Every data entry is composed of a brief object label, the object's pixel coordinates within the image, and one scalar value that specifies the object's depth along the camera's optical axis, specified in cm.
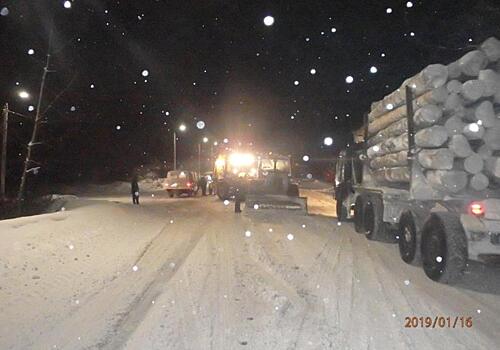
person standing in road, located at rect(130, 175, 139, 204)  2675
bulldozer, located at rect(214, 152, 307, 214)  2297
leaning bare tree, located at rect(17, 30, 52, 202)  2393
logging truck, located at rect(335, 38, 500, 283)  864
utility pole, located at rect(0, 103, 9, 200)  2383
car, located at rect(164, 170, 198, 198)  3806
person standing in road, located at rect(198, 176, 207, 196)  4035
